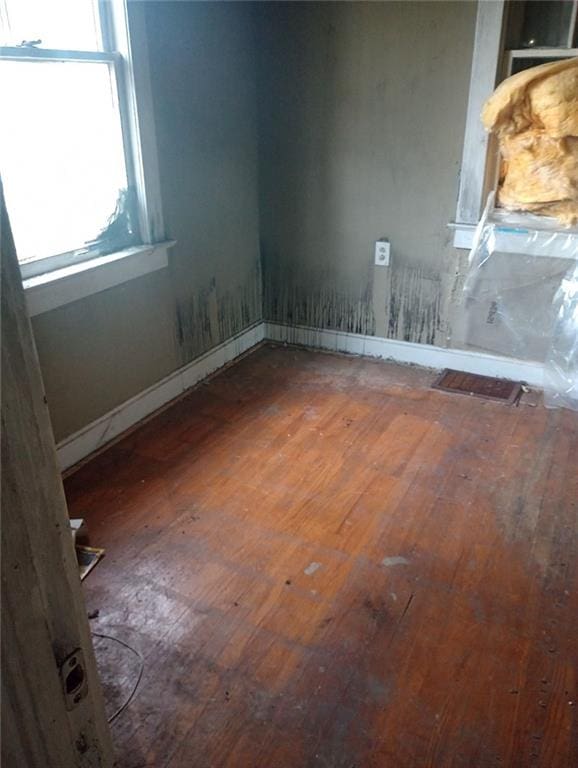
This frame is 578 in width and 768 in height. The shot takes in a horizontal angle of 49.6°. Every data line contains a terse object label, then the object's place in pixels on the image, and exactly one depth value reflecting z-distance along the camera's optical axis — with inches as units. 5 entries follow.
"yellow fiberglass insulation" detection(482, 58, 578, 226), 93.3
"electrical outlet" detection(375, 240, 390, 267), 120.4
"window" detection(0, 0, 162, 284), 77.2
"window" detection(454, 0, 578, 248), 98.0
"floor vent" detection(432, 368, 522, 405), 112.3
